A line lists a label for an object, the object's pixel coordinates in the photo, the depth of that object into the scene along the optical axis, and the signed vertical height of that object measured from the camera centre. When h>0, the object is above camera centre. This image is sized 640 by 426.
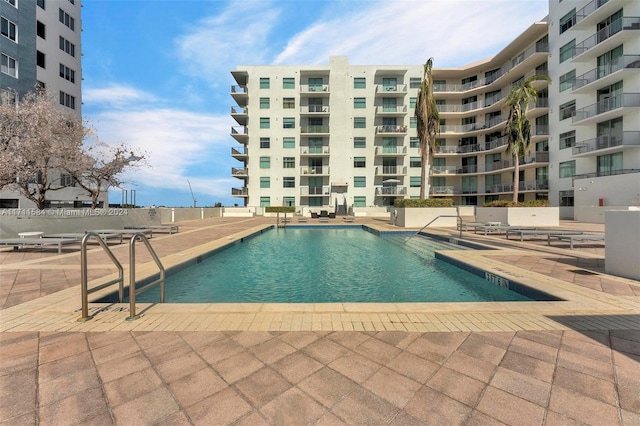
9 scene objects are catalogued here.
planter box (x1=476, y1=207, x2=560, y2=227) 18.53 -0.47
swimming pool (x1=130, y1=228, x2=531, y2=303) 5.73 -1.71
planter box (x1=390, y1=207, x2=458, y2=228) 18.14 -0.40
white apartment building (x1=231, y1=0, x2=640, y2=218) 39.56 +10.35
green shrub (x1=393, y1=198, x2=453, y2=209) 18.55 +0.38
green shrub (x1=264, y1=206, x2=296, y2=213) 37.77 -0.03
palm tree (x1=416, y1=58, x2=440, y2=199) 19.83 +6.40
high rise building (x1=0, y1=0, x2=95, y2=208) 26.44 +16.06
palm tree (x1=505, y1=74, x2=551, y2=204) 21.00 +6.53
